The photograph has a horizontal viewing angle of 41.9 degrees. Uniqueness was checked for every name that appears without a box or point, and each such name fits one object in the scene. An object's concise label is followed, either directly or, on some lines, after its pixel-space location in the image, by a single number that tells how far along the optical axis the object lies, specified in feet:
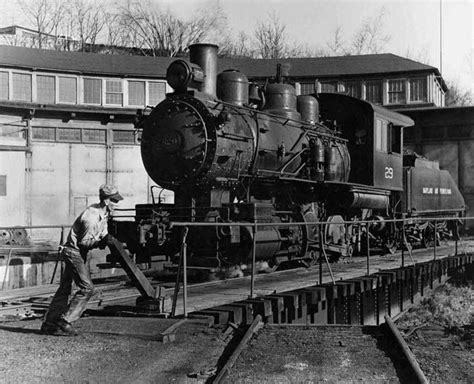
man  23.40
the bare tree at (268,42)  176.47
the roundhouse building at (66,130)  82.64
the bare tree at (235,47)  180.65
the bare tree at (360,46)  187.93
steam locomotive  35.09
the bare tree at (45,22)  161.79
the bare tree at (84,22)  172.35
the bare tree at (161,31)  175.63
